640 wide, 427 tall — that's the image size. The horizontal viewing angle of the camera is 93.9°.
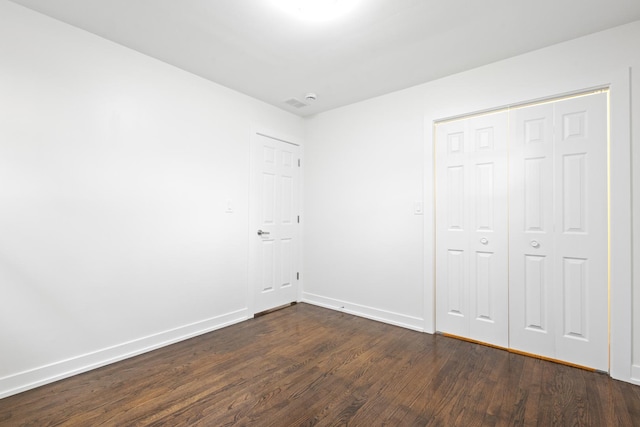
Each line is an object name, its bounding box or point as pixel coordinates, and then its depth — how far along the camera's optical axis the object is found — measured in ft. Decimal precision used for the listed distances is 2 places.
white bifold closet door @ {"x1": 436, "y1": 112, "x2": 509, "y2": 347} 9.14
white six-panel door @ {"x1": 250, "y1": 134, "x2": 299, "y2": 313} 12.16
